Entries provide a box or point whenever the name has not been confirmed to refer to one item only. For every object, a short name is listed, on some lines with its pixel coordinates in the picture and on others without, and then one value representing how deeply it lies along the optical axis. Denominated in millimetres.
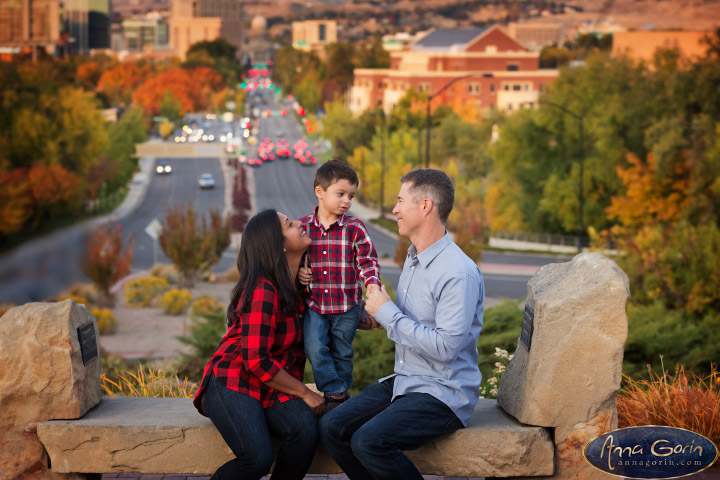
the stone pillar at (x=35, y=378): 4766
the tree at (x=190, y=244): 30469
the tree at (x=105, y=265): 28703
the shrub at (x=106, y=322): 23375
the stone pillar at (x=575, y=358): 4574
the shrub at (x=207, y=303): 23344
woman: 4586
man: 4422
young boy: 5094
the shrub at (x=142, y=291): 28453
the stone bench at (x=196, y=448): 4703
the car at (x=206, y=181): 75625
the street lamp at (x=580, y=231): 41844
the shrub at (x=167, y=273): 32888
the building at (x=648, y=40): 72062
